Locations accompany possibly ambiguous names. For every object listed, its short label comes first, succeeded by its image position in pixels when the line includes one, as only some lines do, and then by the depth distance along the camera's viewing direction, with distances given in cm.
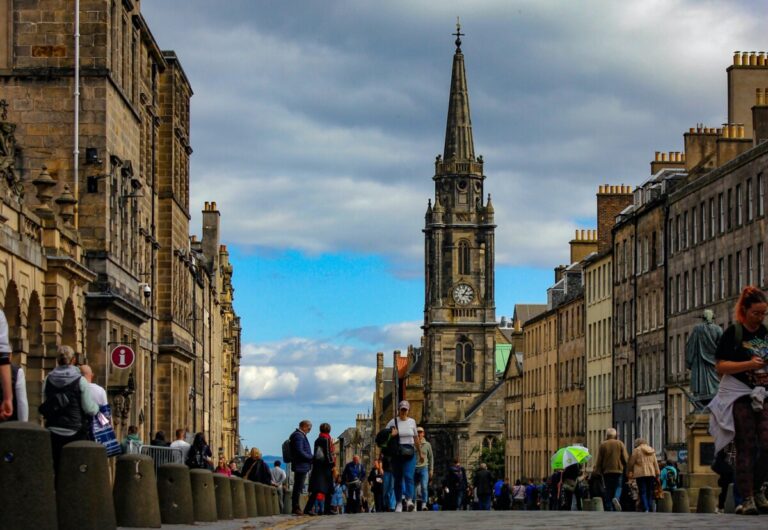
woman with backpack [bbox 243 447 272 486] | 4169
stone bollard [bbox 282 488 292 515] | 4616
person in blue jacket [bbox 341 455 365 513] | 4612
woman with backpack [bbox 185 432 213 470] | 3675
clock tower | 18600
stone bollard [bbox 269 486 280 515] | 3856
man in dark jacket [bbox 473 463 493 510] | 5167
